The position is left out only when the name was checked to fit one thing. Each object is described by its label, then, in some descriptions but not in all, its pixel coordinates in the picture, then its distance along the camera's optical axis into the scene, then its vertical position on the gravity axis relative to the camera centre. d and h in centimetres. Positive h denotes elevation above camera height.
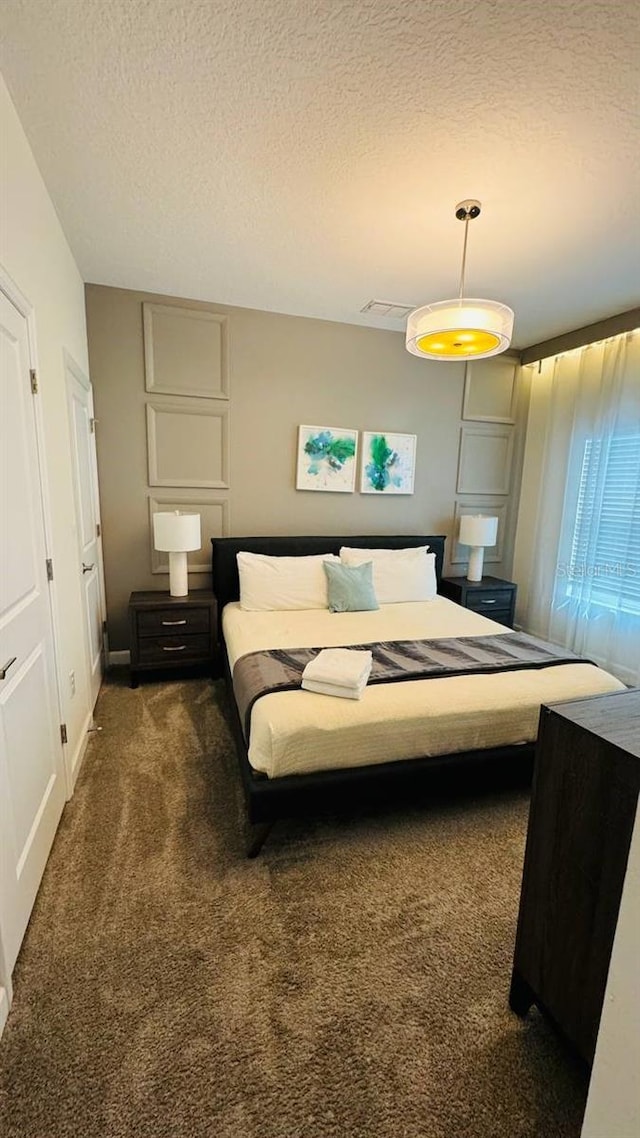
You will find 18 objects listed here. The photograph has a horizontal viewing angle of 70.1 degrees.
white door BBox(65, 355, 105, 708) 264 -18
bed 180 -100
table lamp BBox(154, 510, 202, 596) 323 -33
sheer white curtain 352 -7
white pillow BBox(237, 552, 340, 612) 340 -68
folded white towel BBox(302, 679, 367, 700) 197 -84
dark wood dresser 99 -82
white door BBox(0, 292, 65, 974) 142 -63
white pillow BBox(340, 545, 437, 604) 370 -63
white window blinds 351 -17
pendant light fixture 205 +77
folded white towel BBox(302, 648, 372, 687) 199 -78
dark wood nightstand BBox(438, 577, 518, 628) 414 -88
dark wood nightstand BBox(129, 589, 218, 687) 326 -104
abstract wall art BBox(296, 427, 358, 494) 391 +30
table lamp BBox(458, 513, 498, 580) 418 -34
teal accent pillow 338 -71
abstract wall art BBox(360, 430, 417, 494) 410 +29
